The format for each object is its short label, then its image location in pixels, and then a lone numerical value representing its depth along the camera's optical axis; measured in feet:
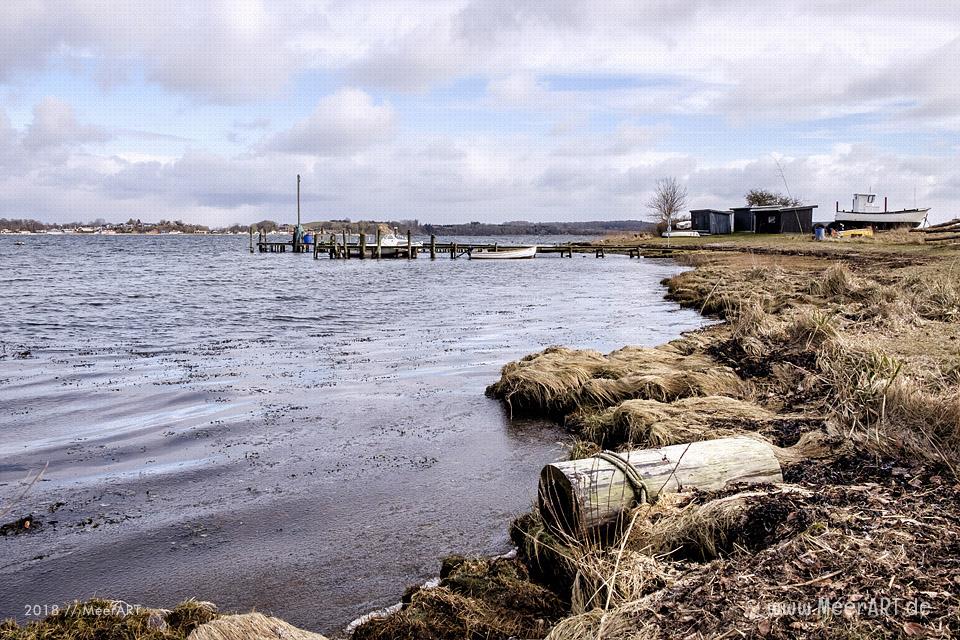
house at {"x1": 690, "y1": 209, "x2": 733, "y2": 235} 239.09
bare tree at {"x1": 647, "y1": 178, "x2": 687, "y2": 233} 315.17
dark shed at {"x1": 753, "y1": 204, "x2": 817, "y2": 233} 215.51
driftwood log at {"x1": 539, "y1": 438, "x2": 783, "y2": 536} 15.10
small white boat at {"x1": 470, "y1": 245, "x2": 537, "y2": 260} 191.01
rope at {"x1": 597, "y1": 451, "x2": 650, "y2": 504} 15.47
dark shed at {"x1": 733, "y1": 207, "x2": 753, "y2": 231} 231.30
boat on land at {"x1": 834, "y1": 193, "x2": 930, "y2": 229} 194.39
